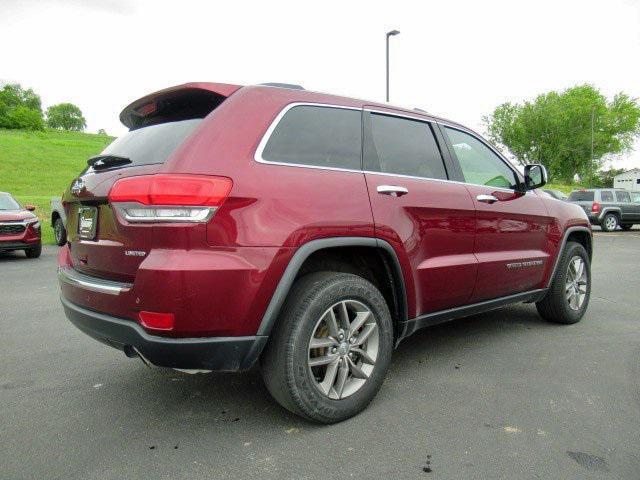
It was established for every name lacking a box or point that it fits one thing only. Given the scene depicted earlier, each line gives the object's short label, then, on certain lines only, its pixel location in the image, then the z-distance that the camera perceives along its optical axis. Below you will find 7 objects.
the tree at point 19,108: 90.12
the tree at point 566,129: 64.06
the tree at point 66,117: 122.06
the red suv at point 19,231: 9.67
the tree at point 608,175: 84.54
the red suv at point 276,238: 2.20
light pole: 16.50
